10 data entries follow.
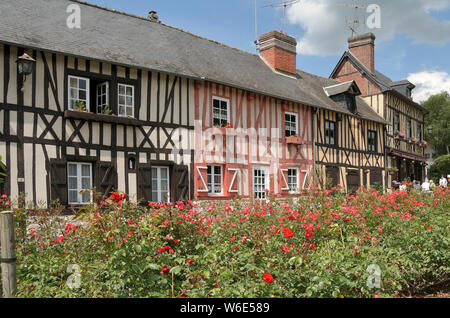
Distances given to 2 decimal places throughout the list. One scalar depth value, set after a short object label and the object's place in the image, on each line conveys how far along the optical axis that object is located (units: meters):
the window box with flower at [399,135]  19.73
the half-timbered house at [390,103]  19.25
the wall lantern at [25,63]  7.35
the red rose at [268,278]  2.51
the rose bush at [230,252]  2.83
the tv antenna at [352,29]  20.83
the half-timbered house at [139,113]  7.85
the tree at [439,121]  35.66
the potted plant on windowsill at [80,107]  8.45
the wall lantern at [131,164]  9.20
